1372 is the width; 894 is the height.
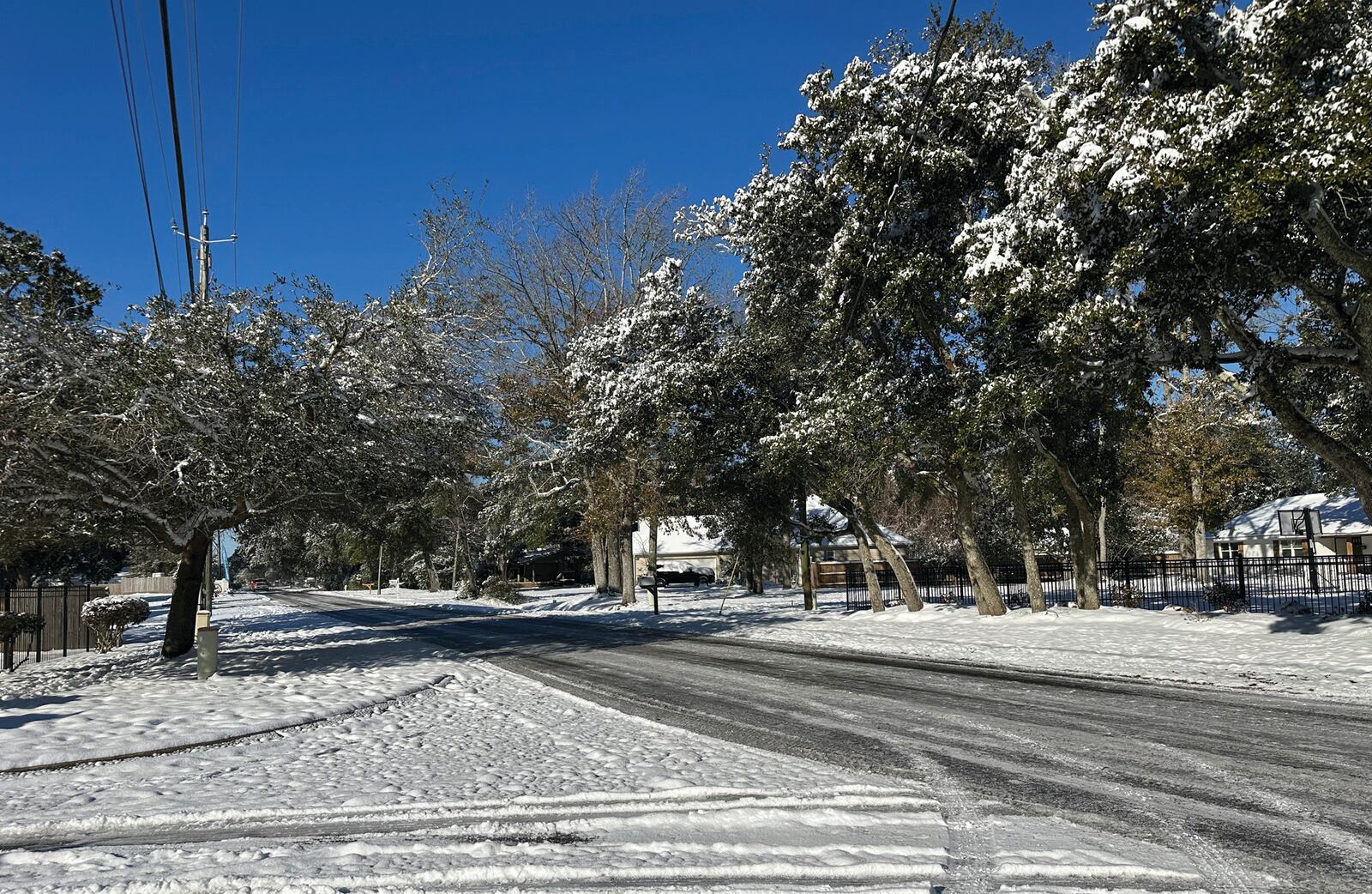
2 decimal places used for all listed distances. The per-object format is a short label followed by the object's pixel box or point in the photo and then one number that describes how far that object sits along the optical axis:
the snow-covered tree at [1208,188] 9.91
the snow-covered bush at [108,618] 20.47
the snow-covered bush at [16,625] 17.36
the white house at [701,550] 56.43
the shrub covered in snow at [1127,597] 23.91
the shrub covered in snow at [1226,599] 21.34
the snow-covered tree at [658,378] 22.45
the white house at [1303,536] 43.34
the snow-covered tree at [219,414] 12.90
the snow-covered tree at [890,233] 16.20
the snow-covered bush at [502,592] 44.38
